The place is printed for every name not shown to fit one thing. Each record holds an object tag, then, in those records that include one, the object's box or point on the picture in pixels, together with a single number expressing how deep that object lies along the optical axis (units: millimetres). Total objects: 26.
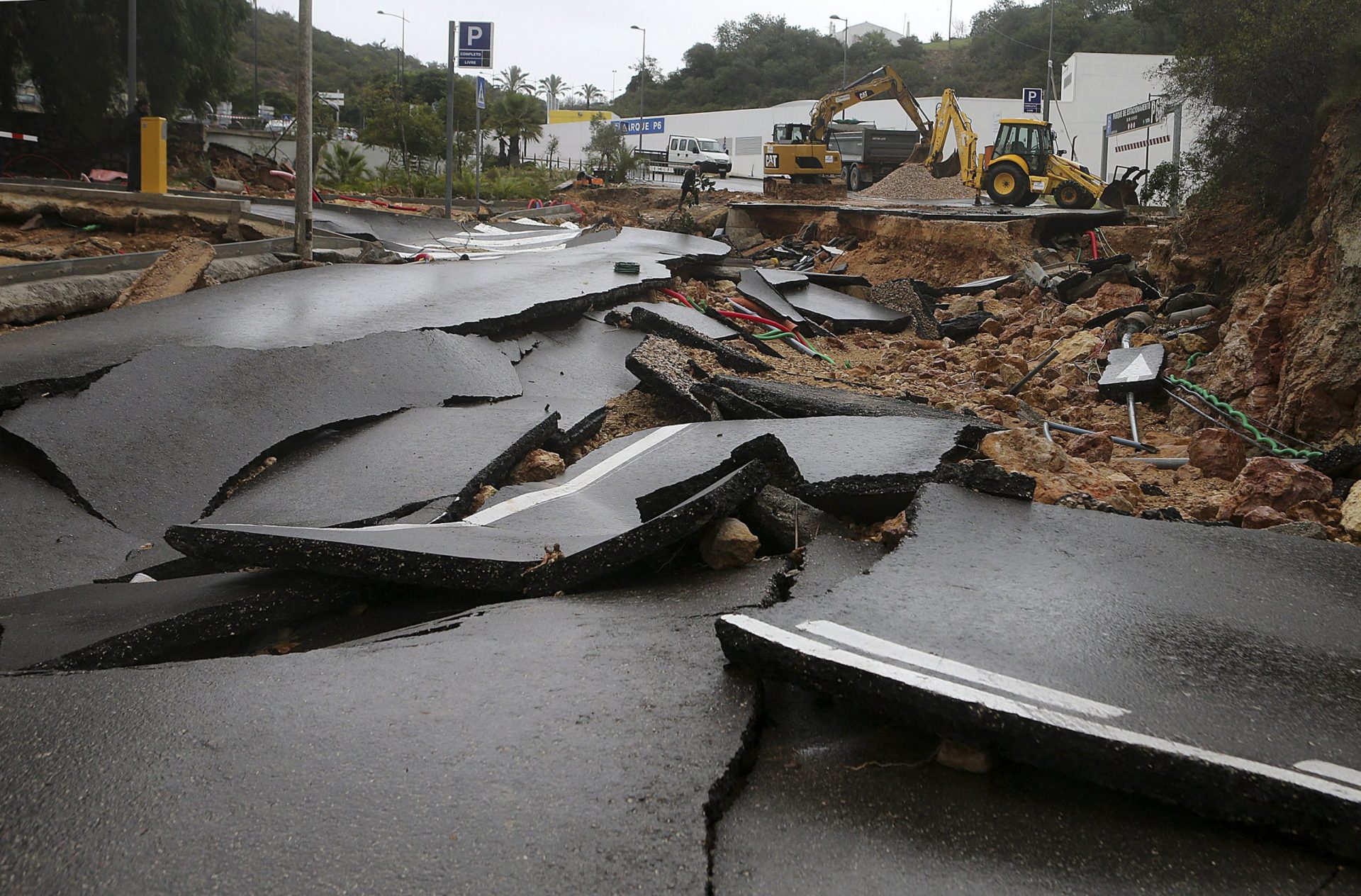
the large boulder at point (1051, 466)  4688
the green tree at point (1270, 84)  8609
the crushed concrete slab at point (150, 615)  3076
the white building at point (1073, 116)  34188
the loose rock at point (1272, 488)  4711
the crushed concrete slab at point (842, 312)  11648
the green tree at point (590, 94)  112438
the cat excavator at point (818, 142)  25344
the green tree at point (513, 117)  50062
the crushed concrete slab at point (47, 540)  4047
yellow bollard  13367
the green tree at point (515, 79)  91875
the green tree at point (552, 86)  103188
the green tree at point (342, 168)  24422
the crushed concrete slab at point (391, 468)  4363
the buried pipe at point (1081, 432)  6359
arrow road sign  7777
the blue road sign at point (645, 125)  60156
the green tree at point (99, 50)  25078
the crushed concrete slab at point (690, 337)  7980
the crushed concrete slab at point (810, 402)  5867
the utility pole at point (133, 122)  14211
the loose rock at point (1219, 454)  5695
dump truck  33000
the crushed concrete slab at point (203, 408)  4637
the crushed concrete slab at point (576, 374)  6051
